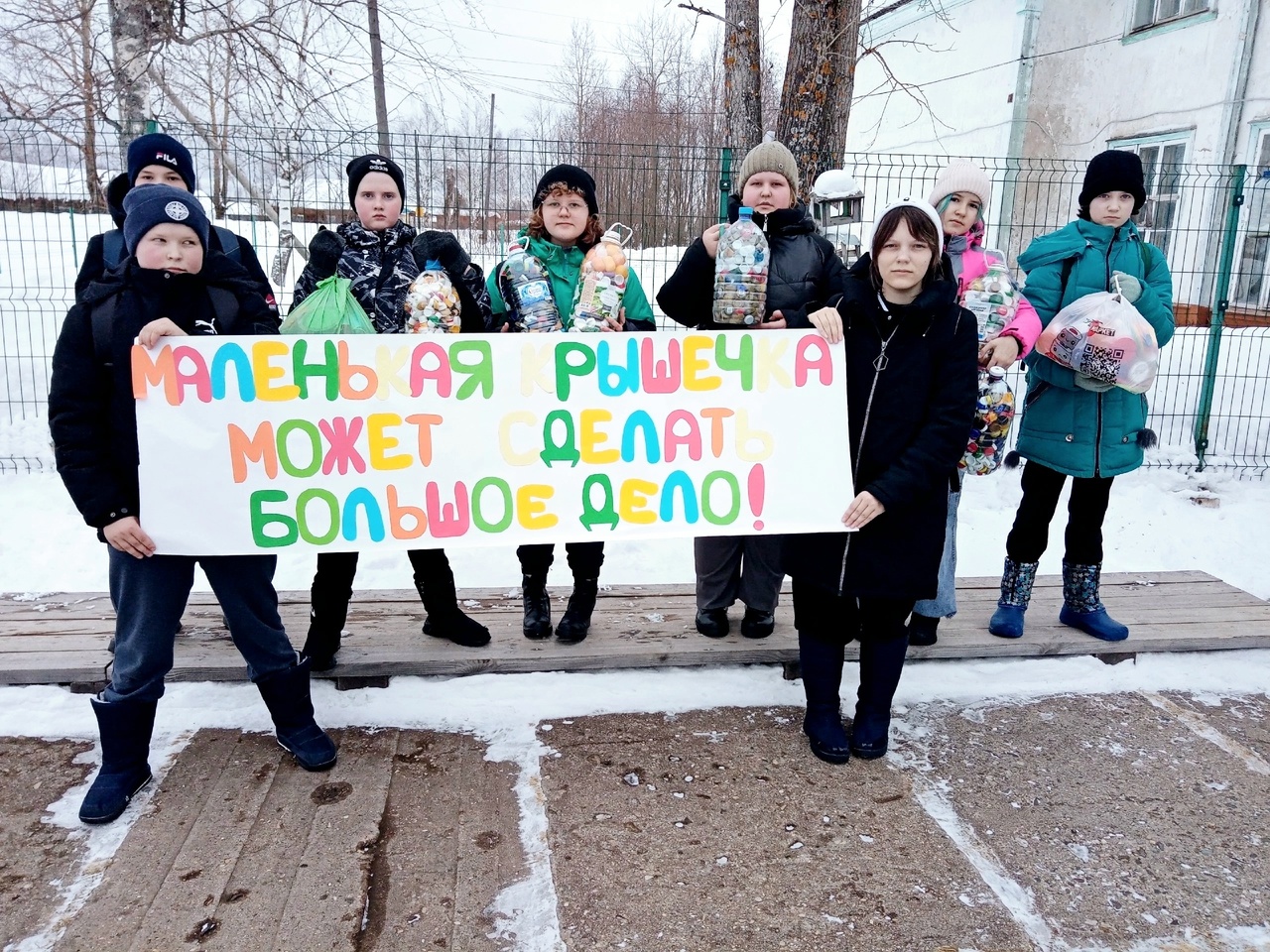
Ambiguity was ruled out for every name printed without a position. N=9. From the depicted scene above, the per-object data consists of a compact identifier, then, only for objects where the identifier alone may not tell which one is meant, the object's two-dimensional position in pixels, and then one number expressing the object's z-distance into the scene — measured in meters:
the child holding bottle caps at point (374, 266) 3.08
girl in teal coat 3.44
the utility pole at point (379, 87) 6.38
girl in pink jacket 3.20
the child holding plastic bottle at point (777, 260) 3.27
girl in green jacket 3.21
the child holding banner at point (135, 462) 2.52
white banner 2.84
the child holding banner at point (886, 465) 2.82
